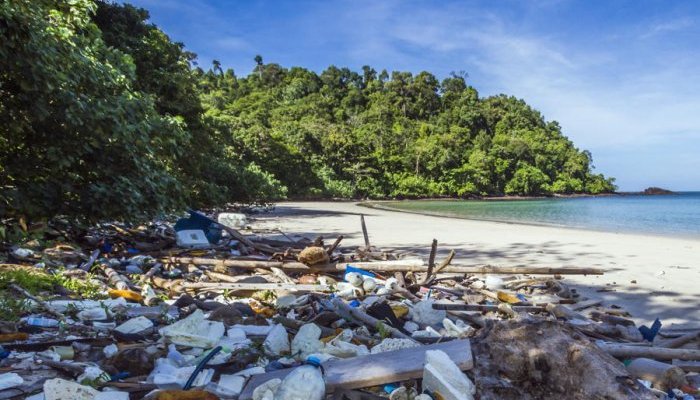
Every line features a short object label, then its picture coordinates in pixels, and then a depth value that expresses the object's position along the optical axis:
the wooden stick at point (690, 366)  3.63
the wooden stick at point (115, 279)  5.99
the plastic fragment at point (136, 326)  4.04
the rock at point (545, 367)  2.64
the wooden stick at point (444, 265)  6.94
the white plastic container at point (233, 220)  15.46
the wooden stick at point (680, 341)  4.23
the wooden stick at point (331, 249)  7.87
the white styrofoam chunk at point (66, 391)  2.65
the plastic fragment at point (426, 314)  4.80
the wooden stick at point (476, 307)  5.30
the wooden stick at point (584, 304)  6.05
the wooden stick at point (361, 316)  4.18
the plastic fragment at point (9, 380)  2.83
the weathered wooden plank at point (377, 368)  2.86
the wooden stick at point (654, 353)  3.65
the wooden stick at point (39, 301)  4.34
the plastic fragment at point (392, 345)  3.67
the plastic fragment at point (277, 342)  3.68
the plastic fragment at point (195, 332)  3.71
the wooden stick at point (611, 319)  5.36
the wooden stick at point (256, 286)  6.02
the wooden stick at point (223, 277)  6.73
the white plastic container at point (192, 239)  9.03
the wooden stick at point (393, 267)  7.04
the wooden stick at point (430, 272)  6.74
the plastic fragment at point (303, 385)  2.65
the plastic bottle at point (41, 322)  4.03
